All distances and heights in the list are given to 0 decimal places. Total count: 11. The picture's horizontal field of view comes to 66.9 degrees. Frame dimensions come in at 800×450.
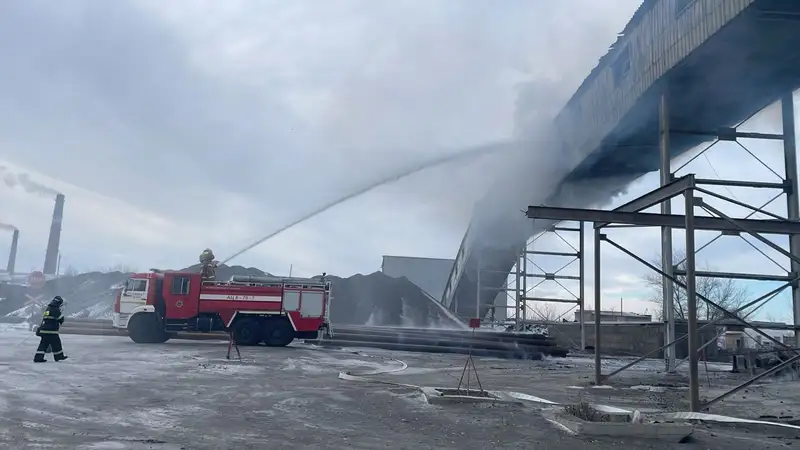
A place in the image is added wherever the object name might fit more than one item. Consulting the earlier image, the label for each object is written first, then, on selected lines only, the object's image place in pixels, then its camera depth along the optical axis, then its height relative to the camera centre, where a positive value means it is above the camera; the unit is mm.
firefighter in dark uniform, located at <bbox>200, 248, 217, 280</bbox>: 24438 +1874
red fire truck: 23422 +179
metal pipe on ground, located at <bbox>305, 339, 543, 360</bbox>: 23625 -1039
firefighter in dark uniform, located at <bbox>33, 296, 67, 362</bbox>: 14953 -645
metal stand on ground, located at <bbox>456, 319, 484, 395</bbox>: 12172 +35
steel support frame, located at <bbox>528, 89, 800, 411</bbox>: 9641 +2254
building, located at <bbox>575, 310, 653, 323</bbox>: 42375 +1122
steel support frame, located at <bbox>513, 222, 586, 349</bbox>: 27578 +2461
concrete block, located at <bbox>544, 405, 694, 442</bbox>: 7445 -1191
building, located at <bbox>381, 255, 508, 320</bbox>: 55438 +4679
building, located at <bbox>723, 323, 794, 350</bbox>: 30531 -97
